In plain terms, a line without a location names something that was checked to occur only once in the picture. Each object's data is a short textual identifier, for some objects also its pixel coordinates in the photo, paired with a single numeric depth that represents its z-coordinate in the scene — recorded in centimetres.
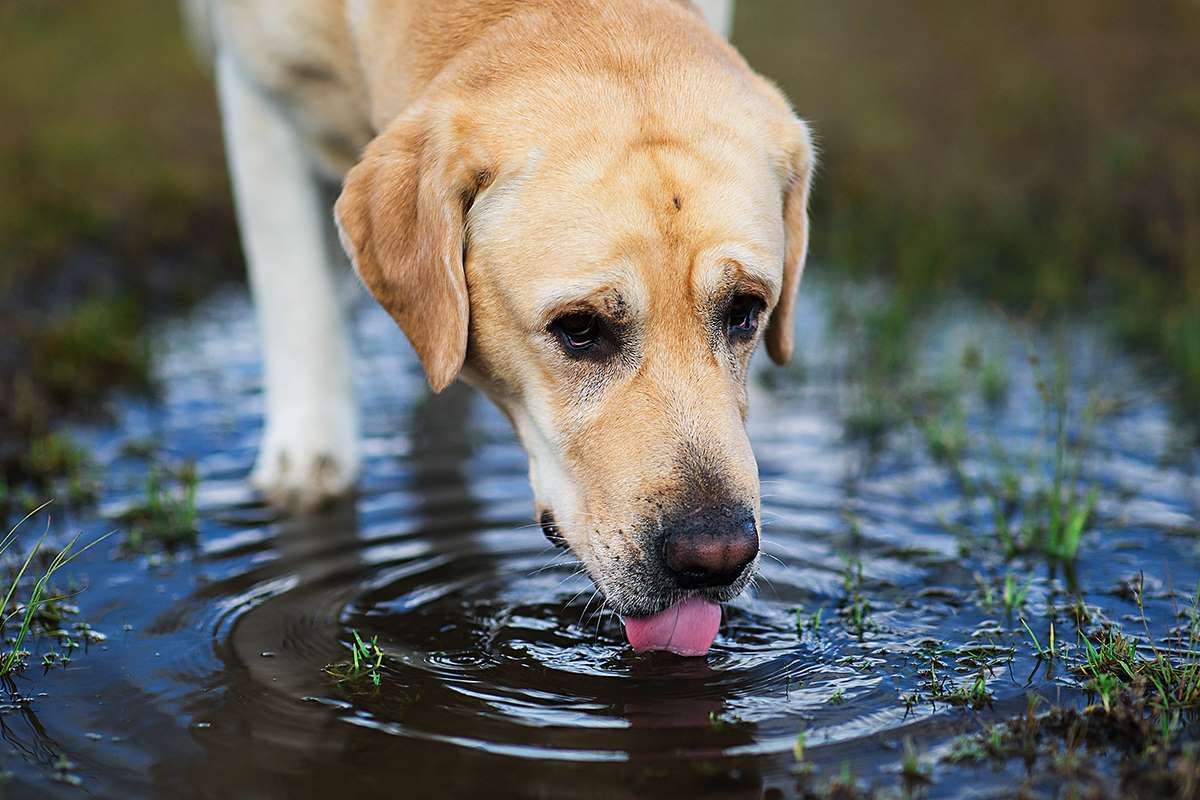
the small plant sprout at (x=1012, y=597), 366
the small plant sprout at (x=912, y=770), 274
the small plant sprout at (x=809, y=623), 351
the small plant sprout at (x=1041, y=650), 329
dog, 319
